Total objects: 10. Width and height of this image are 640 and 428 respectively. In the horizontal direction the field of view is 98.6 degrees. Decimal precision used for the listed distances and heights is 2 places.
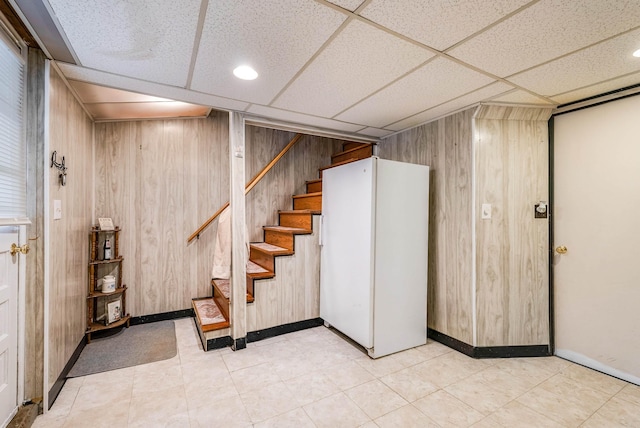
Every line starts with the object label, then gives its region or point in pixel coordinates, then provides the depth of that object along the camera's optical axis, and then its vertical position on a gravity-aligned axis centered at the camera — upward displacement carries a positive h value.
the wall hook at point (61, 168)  1.86 +0.33
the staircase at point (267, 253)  2.67 -0.44
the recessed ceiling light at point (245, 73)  1.84 +0.97
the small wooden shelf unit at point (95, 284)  2.80 -0.78
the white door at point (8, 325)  1.49 -0.63
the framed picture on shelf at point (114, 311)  2.88 -1.04
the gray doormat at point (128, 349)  2.31 -1.28
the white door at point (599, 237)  2.13 -0.19
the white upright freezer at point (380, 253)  2.49 -0.38
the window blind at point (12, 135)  1.49 +0.45
